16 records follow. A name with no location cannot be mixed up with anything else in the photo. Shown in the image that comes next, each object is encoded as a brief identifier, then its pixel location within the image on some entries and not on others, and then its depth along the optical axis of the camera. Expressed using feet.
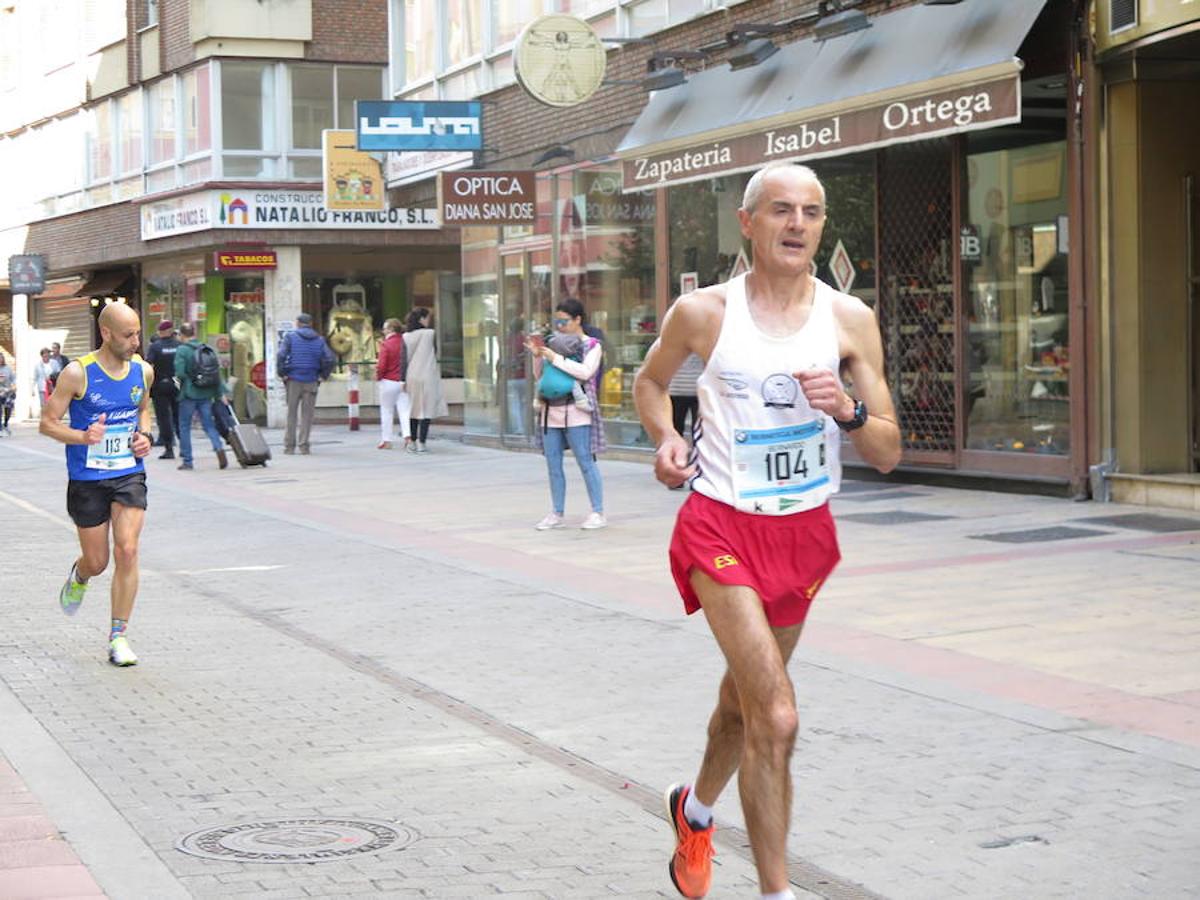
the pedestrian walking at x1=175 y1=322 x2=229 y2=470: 78.33
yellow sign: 103.65
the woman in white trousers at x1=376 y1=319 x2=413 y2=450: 87.25
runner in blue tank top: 30.04
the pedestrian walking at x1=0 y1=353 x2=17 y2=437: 123.24
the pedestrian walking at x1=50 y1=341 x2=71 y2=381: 128.36
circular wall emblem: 67.46
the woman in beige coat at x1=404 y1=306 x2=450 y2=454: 86.07
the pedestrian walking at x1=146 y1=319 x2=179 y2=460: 84.28
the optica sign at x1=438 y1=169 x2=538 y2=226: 79.30
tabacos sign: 117.70
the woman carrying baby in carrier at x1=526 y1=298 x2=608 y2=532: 47.91
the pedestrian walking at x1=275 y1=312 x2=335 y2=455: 83.66
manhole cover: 18.31
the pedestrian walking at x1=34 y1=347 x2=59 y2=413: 123.75
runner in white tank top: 15.48
